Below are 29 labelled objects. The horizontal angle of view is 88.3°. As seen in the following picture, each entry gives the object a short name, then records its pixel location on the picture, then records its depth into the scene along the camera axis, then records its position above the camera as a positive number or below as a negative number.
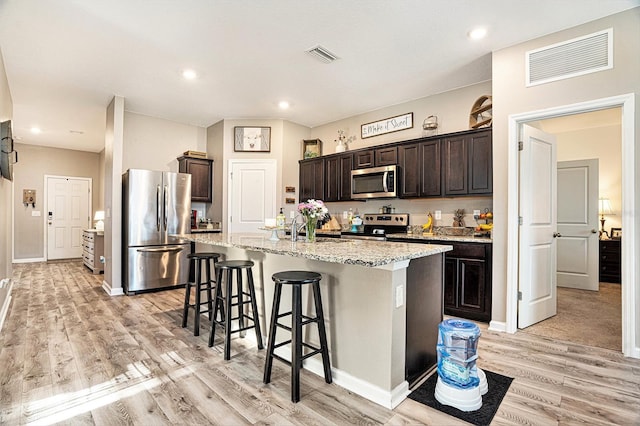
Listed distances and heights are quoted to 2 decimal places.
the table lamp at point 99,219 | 7.16 -0.15
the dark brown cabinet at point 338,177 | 5.27 +0.58
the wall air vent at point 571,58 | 2.74 +1.35
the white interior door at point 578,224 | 5.13 -0.19
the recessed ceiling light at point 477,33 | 2.95 +1.63
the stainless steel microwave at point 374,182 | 4.57 +0.44
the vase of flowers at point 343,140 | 5.55 +1.24
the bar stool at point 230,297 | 2.61 -0.72
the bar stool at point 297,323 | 2.00 -0.71
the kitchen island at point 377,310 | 1.96 -0.64
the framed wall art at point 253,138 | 5.70 +1.29
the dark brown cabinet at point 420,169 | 4.17 +0.57
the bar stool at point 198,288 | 3.06 -0.75
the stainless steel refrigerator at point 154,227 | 4.67 -0.22
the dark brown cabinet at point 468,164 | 3.70 +0.56
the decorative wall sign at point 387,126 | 4.84 +1.34
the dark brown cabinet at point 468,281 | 3.40 -0.74
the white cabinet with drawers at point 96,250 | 6.27 -0.72
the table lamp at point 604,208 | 5.85 +0.07
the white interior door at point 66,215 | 7.89 -0.07
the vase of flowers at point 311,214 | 2.95 -0.02
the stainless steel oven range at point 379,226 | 4.69 -0.20
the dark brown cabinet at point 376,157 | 4.67 +0.82
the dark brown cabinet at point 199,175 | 5.81 +0.67
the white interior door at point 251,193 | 5.68 +0.33
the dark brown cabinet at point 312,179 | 5.63 +0.59
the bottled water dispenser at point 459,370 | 1.93 -0.95
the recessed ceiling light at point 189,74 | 3.87 +1.66
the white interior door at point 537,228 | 3.26 -0.17
